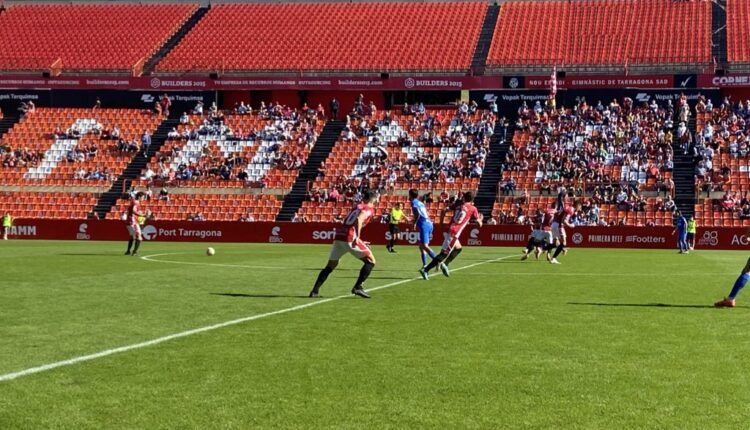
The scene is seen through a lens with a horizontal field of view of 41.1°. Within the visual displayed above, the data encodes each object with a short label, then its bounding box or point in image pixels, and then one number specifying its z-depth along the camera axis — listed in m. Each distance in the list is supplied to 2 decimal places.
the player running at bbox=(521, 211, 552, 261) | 34.34
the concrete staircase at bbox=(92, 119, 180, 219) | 58.06
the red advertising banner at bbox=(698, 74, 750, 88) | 59.50
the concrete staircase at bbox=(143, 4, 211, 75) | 70.88
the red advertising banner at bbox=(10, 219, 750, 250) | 49.01
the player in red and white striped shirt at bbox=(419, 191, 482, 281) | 24.73
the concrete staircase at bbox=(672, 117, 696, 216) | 52.28
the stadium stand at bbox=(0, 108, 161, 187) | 60.94
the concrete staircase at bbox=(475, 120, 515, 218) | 54.47
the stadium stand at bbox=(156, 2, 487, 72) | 68.44
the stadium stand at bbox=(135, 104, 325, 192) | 59.50
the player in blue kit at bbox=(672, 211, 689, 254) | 43.28
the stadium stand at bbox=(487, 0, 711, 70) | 65.19
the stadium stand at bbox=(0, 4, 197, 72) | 71.69
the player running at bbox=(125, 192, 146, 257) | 35.31
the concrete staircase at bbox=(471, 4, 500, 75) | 66.50
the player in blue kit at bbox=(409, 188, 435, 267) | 26.08
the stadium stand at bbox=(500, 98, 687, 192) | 54.91
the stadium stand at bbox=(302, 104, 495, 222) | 56.62
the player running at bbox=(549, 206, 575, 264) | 34.08
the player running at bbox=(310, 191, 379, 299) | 18.28
